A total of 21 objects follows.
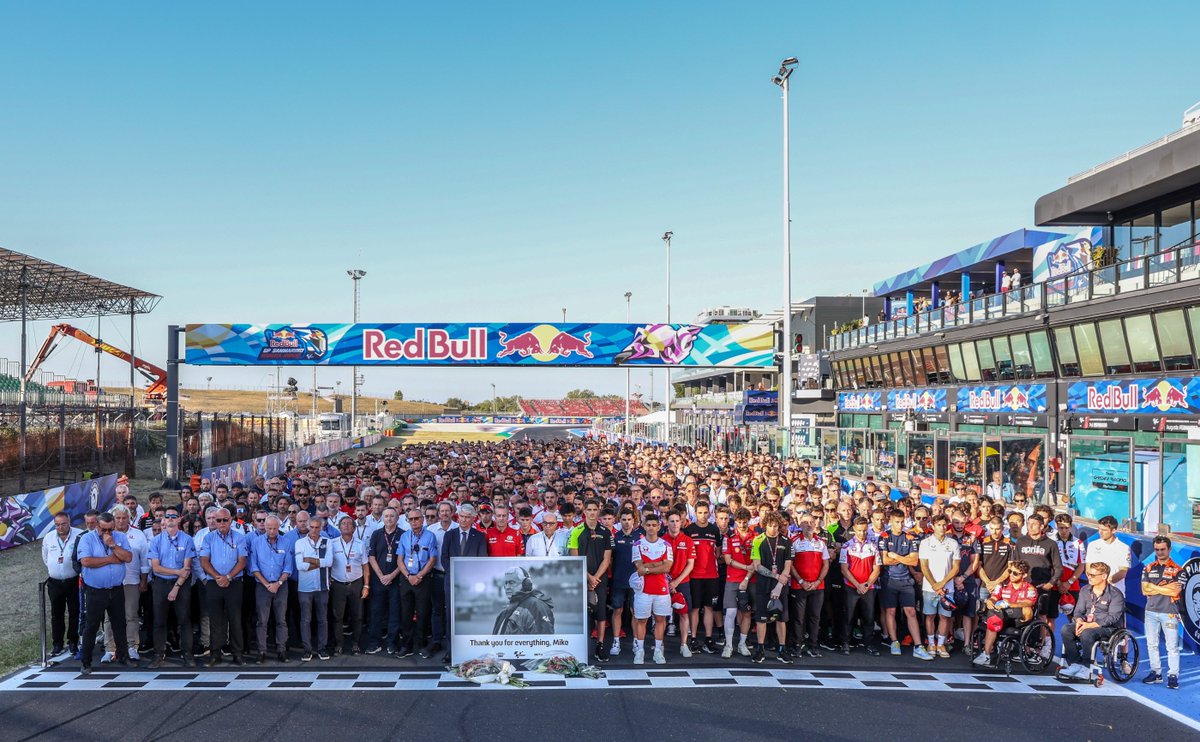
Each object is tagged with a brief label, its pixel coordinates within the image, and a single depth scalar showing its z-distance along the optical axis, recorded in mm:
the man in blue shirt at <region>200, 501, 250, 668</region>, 9547
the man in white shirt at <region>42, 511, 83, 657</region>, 9570
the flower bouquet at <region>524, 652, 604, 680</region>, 9164
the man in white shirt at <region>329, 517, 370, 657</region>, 9961
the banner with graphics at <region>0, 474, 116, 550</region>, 16812
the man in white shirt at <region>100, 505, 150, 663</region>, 9656
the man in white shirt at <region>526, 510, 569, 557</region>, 9898
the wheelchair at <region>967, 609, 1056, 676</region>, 9344
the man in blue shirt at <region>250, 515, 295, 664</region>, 9703
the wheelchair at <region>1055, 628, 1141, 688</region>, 8945
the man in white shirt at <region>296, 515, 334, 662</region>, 9766
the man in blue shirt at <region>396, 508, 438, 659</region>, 10000
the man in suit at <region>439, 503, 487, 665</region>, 9922
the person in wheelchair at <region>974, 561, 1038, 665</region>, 9461
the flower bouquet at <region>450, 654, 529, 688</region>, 8930
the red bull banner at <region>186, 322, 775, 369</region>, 26609
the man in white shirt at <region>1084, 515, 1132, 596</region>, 9656
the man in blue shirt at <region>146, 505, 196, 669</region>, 9555
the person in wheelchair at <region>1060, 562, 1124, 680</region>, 9062
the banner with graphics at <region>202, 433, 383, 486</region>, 28273
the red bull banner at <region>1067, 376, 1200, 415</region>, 20205
